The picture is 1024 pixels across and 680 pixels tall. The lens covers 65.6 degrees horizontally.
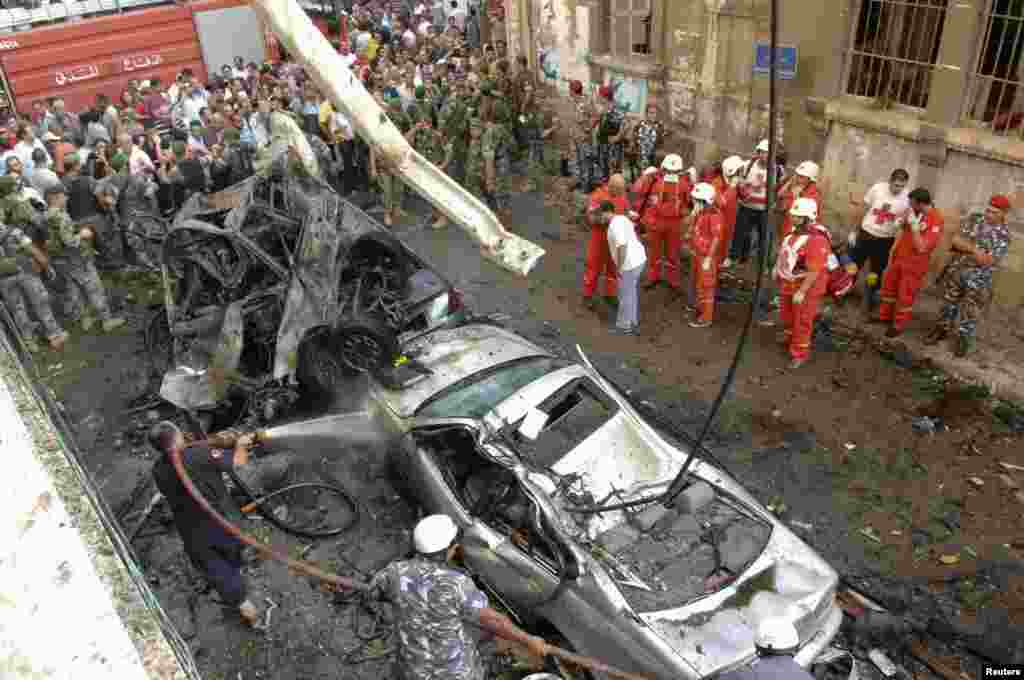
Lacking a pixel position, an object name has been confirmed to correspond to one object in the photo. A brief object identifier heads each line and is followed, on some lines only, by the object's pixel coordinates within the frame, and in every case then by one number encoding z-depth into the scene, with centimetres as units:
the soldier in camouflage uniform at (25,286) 844
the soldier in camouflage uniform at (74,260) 873
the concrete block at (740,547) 482
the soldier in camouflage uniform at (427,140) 1204
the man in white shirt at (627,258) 859
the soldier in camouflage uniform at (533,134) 1372
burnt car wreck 679
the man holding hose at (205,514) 497
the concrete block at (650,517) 501
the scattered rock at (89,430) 754
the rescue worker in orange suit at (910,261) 790
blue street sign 1005
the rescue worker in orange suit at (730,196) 924
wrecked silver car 450
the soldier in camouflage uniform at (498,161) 1165
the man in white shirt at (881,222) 841
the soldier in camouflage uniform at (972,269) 748
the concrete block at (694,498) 514
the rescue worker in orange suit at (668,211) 923
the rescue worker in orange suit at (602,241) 881
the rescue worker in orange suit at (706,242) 850
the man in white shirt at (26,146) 1119
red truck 1523
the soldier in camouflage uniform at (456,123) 1209
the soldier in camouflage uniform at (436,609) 402
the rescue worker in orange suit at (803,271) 773
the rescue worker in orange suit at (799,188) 887
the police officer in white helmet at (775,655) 369
